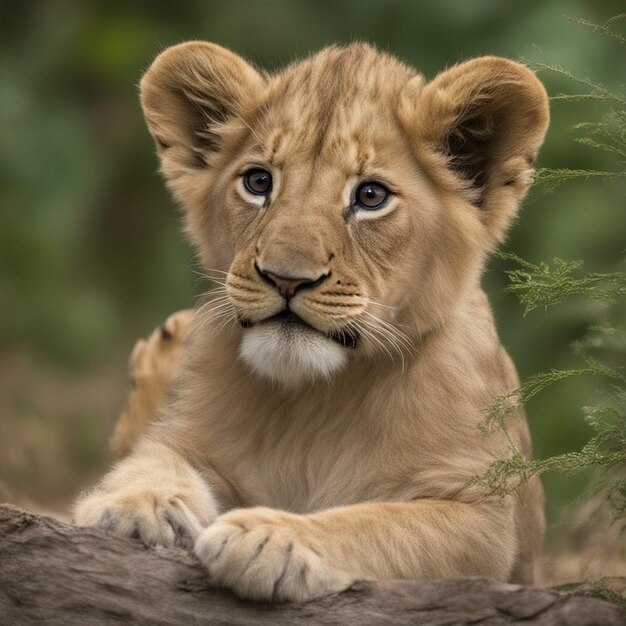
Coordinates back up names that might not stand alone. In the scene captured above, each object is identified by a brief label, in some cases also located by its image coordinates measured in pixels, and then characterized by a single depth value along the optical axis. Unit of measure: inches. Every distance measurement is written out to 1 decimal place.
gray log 179.0
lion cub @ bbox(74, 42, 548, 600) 207.8
